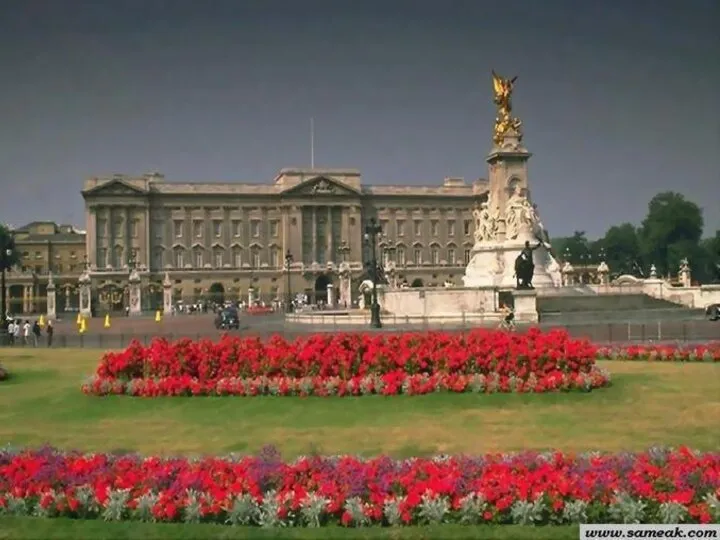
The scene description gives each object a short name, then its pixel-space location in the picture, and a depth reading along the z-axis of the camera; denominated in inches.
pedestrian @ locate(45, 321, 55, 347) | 1469.4
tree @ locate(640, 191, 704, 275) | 5007.4
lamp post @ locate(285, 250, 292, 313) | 3185.0
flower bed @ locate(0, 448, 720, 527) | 339.9
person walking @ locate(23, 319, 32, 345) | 1610.0
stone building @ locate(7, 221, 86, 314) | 4601.4
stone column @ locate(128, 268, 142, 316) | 3287.4
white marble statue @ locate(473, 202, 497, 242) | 2142.8
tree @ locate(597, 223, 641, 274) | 5753.0
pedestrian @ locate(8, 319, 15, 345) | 1545.3
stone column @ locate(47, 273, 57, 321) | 3154.5
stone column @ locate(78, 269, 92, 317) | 3265.3
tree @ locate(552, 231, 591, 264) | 6323.8
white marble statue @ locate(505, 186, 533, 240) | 2055.9
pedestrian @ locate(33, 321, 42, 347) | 1678.2
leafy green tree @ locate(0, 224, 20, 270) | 4722.0
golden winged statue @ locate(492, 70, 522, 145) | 2208.4
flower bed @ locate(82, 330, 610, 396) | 662.5
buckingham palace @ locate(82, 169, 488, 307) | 4756.4
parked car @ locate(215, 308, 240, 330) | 1946.1
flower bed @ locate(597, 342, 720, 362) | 891.4
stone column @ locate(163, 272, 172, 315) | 3403.1
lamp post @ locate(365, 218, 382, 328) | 1576.0
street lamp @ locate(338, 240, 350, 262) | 4901.1
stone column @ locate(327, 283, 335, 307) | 3854.8
